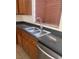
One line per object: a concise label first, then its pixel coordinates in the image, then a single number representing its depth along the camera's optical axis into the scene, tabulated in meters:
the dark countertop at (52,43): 0.59
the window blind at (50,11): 0.99
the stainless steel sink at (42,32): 1.14
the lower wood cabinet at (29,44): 1.03
